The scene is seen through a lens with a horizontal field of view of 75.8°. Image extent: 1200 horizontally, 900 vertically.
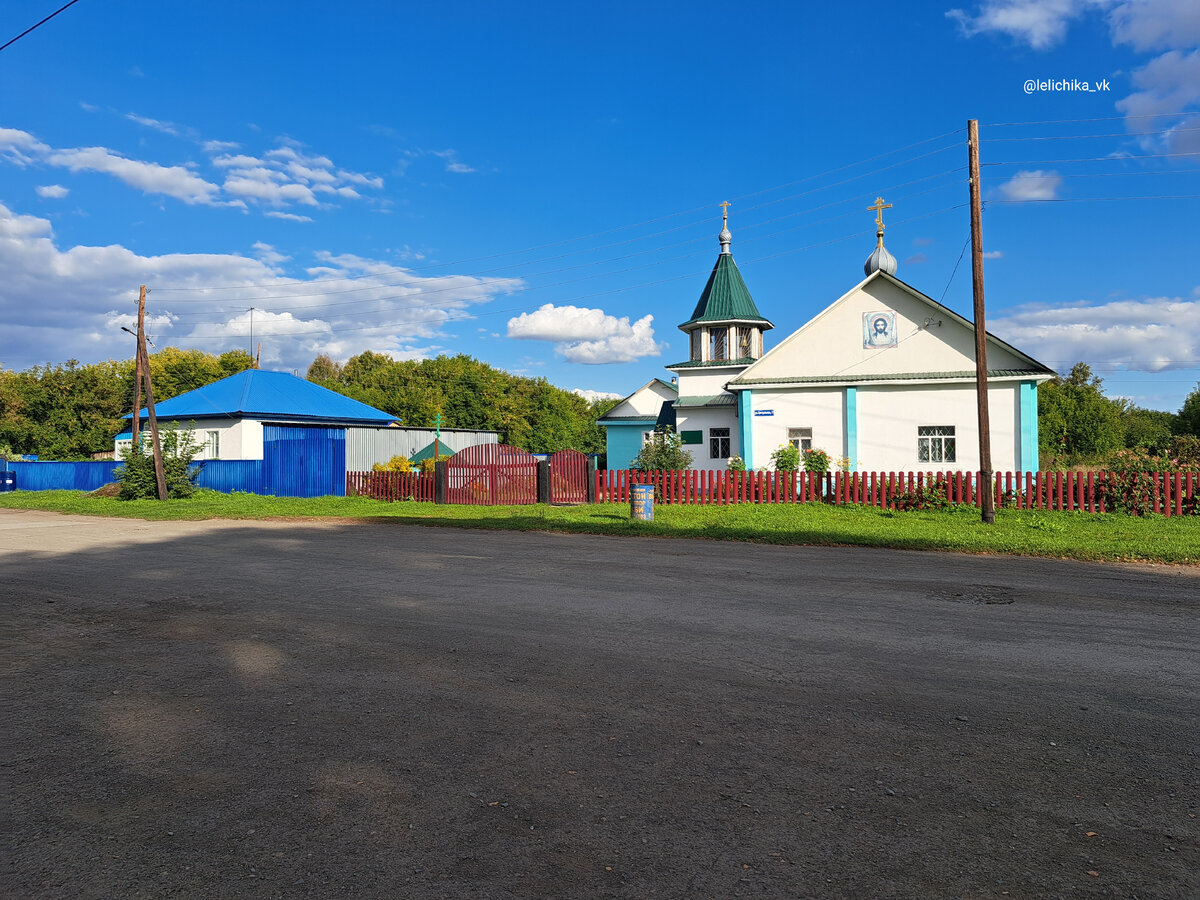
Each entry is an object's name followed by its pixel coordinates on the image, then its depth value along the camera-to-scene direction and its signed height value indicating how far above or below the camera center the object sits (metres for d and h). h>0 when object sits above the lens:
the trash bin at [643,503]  17.91 -0.76
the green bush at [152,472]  28.56 +0.14
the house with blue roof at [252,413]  34.06 +2.84
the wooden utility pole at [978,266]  17.38 +4.53
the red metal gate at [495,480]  24.47 -0.26
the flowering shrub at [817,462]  24.63 +0.20
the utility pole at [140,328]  27.92 +5.36
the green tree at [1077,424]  53.38 +2.90
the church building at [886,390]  23.91 +2.54
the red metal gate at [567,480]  24.16 -0.28
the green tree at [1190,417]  43.69 +2.76
